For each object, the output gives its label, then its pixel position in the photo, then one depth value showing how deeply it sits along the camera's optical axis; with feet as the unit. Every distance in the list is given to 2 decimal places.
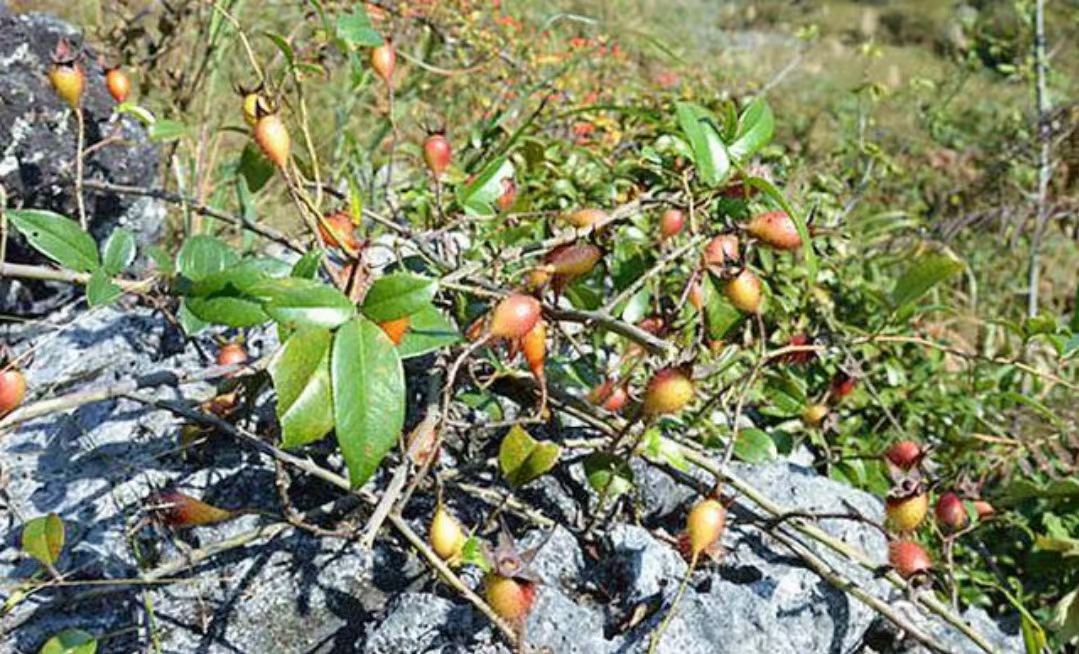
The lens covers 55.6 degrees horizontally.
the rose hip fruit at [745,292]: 2.71
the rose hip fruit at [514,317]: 2.45
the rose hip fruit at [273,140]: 2.57
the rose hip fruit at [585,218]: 2.95
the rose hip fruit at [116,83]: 3.73
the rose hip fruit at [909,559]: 2.76
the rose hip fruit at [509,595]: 2.40
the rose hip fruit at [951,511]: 3.01
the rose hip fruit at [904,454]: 2.97
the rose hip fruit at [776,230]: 2.83
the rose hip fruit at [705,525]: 2.63
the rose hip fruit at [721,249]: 2.98
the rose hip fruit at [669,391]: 2.54
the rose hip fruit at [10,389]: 2.37
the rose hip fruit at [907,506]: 2.71
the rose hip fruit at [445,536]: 2.50
